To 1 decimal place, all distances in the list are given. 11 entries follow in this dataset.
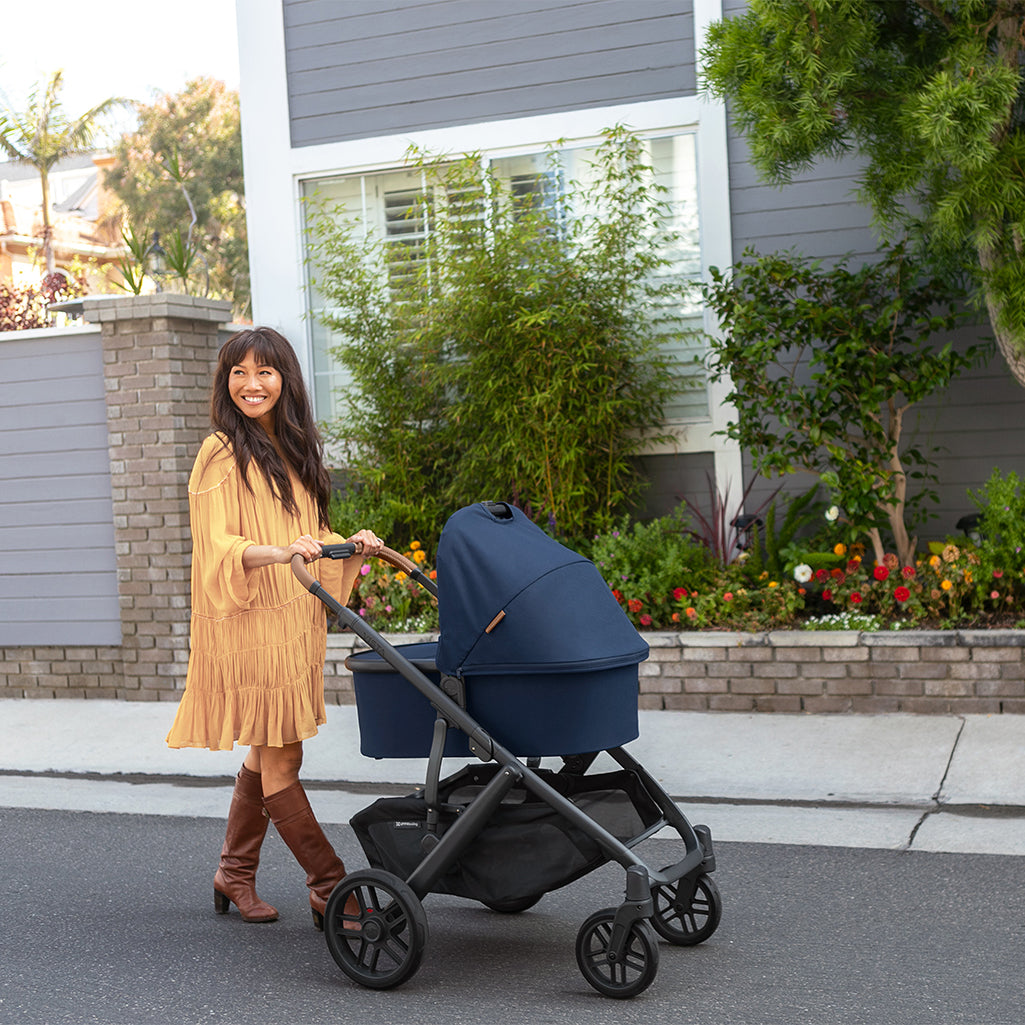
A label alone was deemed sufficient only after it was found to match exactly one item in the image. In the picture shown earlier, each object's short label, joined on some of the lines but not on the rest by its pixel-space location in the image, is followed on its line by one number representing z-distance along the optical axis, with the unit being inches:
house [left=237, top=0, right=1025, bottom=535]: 303.0
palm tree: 967.6
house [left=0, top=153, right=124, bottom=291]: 1034.4
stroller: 134.1
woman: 155.2
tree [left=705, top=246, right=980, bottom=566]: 267.3
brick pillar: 296.7
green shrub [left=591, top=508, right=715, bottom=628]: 274.6
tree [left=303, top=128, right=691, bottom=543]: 291.0
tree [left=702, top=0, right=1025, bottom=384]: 215.3
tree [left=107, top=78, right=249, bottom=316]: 1237.7
